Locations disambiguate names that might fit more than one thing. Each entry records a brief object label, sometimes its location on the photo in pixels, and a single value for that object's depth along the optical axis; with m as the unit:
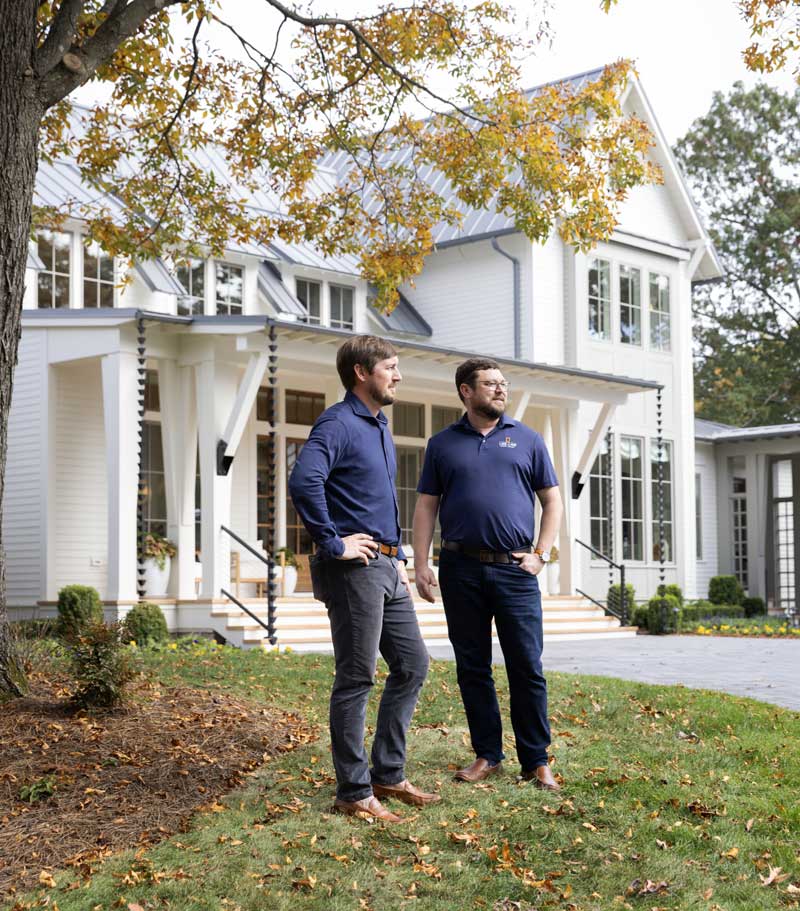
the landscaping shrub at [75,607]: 13.56
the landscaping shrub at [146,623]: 13.02
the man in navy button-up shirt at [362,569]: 5.40
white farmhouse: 14.20
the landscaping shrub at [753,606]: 23.88
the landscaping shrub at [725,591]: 24.22
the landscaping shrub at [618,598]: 19.36
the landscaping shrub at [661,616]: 18.58
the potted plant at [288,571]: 16.27
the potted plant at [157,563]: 14.47
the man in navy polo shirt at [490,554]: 6.00
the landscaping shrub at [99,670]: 7.59
